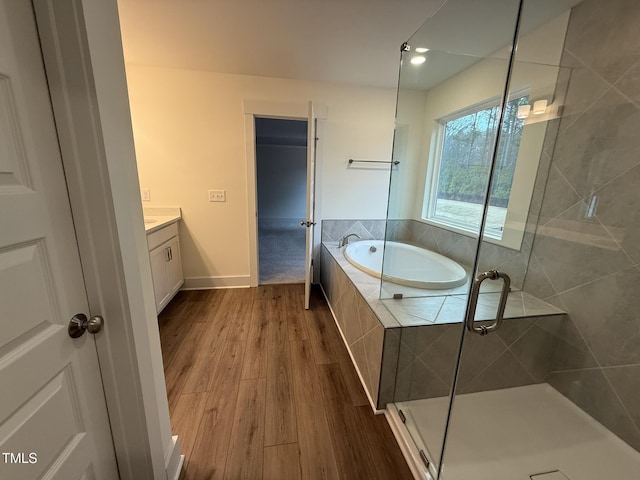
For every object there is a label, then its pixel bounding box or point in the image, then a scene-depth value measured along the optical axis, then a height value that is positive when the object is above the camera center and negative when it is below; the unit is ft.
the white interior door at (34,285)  1.85 -0.93
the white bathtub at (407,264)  6.24 -2.42
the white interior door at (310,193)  7.79 -0.42
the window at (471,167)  6.05 +0.49
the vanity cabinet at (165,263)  7.48 -2.78
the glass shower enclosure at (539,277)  4.33 -1.79
